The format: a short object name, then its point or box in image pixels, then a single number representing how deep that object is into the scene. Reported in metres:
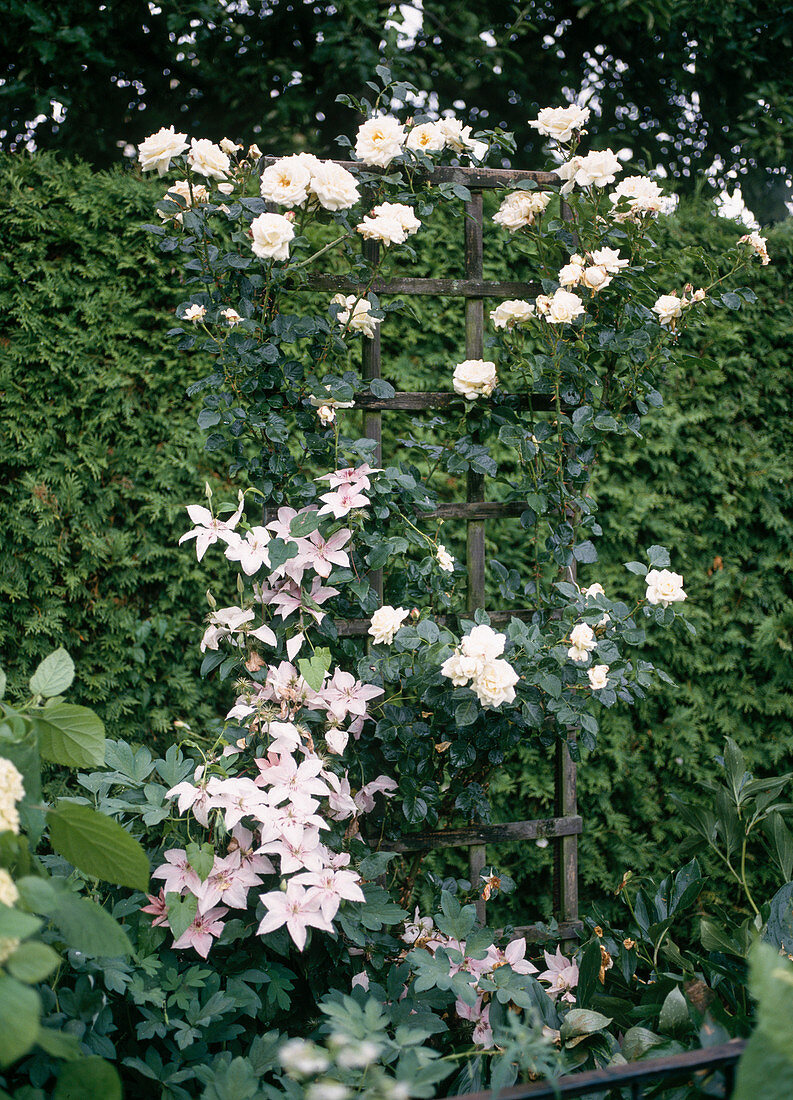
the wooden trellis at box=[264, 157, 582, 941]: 1.73
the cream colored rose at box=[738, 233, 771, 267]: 1.76
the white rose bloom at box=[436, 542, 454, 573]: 1.70
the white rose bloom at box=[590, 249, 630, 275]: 1.66
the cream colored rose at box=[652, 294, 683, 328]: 1.74
